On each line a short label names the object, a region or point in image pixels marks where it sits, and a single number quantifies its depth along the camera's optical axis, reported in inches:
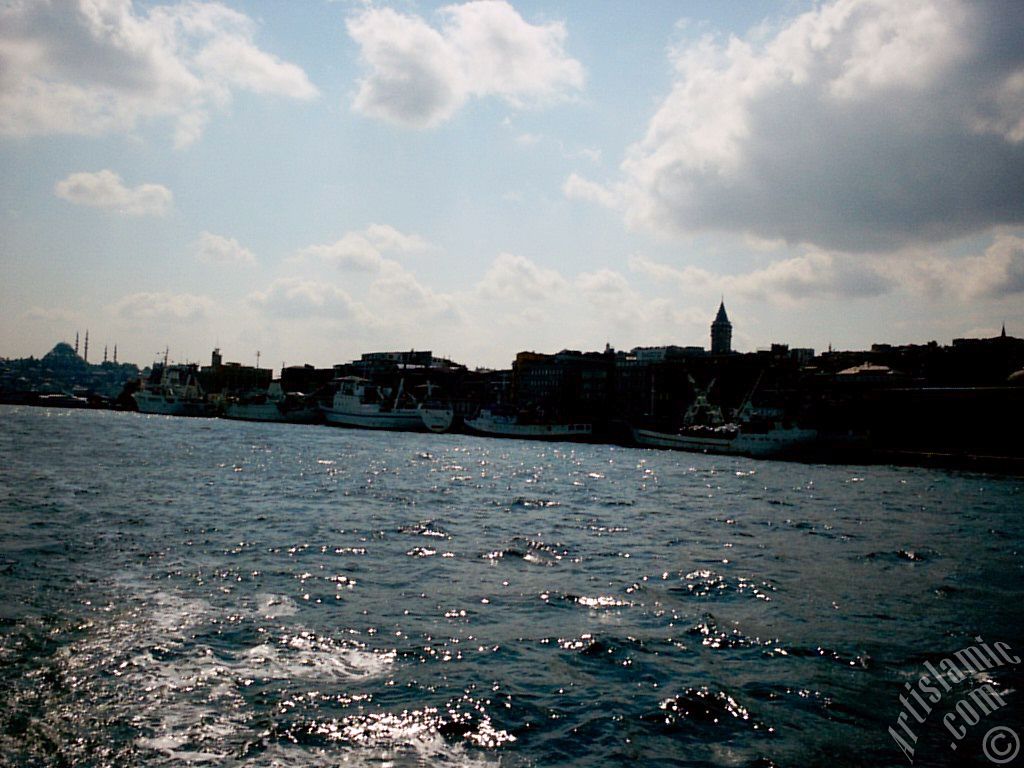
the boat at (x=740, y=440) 2997.0
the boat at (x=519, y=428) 4229.8
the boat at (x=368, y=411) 4798.2
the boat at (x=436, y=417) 4645.7
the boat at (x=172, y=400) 6225.4
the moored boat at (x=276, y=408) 5511.8
